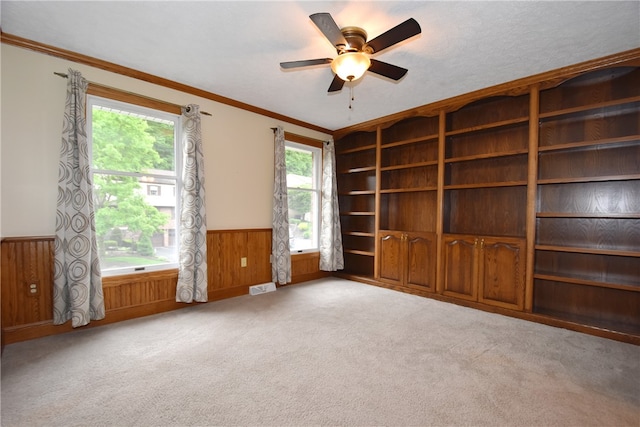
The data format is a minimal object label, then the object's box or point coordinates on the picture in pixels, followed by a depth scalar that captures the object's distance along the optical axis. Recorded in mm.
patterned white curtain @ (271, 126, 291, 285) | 4020
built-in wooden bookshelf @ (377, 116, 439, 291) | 3889
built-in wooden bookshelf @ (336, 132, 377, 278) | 4805
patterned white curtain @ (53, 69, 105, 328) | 2426
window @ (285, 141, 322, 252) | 4512
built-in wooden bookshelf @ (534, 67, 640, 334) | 2672
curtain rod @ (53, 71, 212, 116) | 2492
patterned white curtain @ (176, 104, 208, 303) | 3111
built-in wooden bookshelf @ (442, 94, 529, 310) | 3170
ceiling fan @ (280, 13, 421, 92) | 1803
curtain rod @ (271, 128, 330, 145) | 4089
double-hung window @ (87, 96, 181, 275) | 2773
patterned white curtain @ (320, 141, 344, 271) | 4668
